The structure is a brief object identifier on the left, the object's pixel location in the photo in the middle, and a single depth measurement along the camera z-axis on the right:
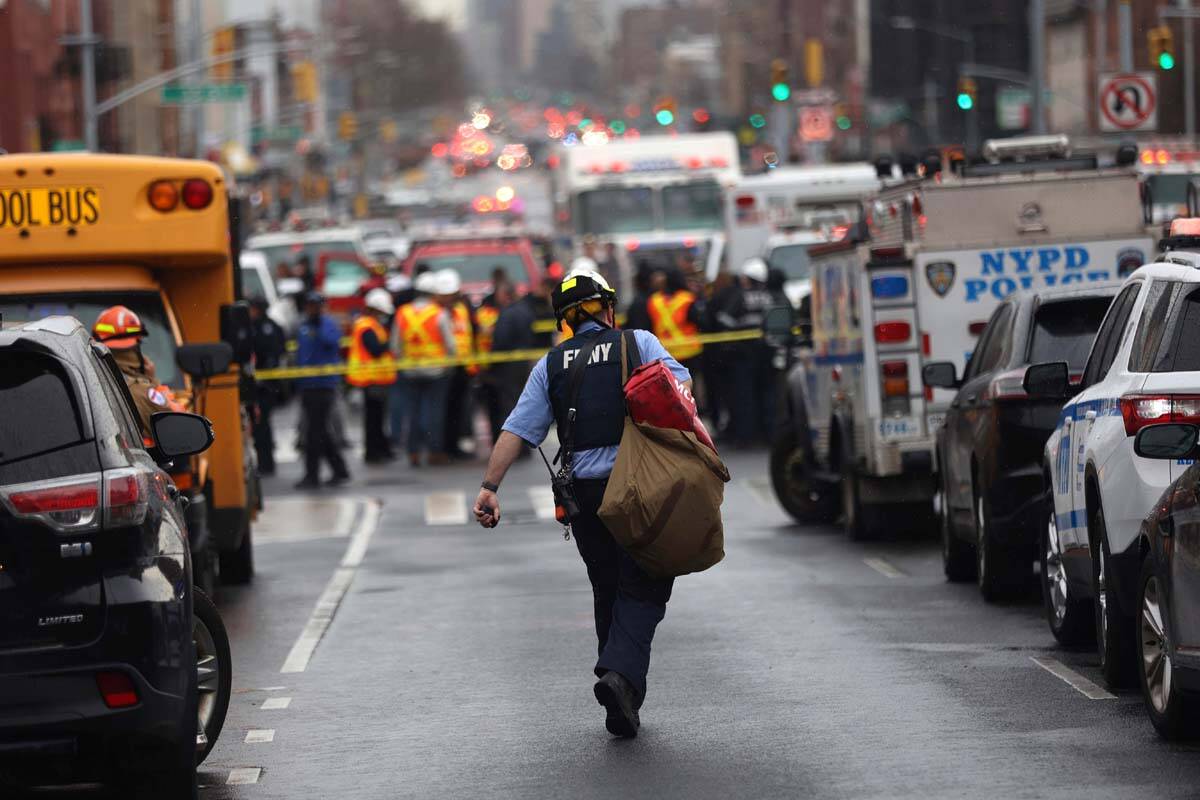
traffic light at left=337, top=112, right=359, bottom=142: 78.19
